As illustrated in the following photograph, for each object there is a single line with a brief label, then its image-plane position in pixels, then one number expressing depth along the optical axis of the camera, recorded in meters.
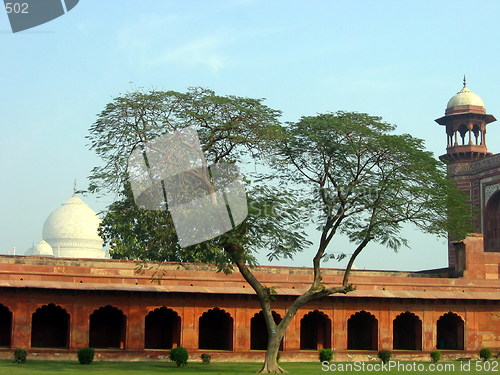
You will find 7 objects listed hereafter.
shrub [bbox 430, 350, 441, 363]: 31.34
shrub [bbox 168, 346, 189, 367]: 27.25
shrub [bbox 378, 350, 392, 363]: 30.42
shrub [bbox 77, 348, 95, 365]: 27.09
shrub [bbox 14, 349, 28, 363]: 27.03
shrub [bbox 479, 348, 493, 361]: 32.38
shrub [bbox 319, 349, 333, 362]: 30.00
